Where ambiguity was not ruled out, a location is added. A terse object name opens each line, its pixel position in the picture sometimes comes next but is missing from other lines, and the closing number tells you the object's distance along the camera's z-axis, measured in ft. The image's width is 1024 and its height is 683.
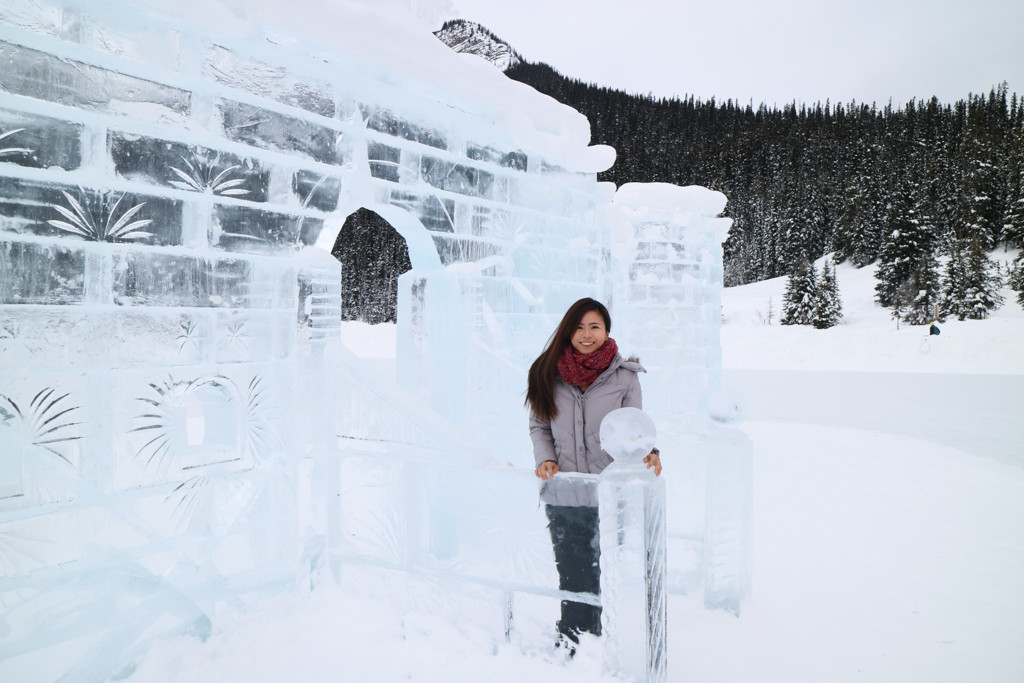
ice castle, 7.97
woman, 8.63
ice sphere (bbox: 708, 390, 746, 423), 11.72
